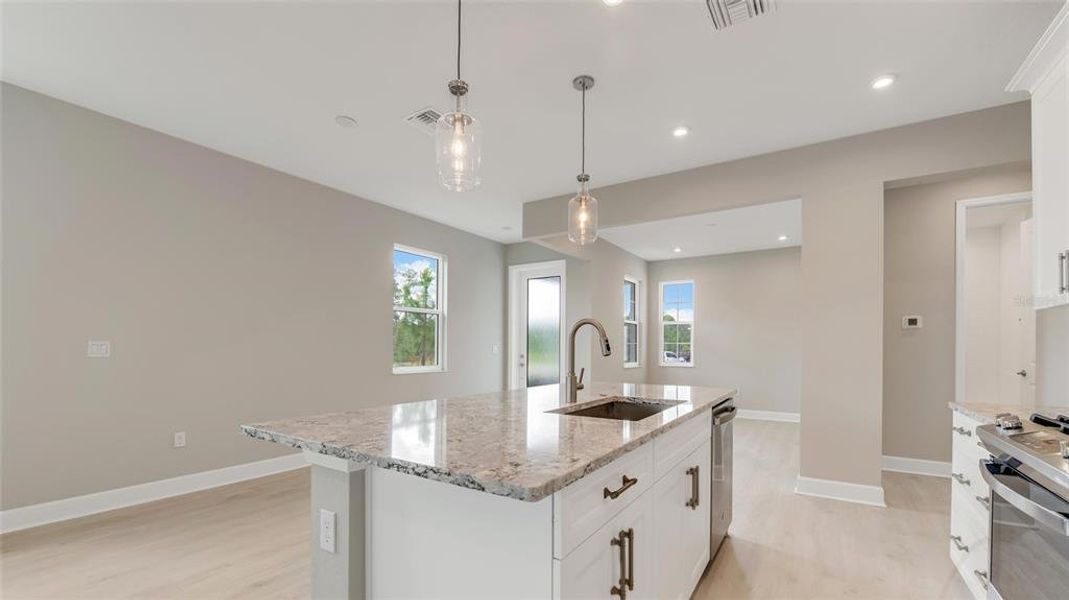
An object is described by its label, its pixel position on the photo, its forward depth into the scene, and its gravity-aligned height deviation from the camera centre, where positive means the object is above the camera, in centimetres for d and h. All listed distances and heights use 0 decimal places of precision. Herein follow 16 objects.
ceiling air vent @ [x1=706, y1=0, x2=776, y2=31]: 199 +129
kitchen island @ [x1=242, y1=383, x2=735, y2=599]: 103 -56
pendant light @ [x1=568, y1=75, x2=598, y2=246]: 270 +50
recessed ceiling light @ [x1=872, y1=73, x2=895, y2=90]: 256 +124
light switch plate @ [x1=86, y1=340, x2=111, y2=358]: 300 -35
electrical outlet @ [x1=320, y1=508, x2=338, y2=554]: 139 -72
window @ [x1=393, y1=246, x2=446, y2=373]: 530 -16
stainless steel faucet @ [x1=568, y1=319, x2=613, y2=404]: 213 -29
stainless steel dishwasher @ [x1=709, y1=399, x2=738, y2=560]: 235 -97
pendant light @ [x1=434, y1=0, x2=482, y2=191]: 188 +64
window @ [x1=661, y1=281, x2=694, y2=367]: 766 -45
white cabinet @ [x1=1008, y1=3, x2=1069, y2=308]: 185 +63
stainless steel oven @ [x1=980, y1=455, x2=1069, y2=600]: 117 -70
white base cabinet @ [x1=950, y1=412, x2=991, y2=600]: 182 -92
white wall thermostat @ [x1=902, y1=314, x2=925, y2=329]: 395 -21
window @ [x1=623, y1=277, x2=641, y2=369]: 729 -41
